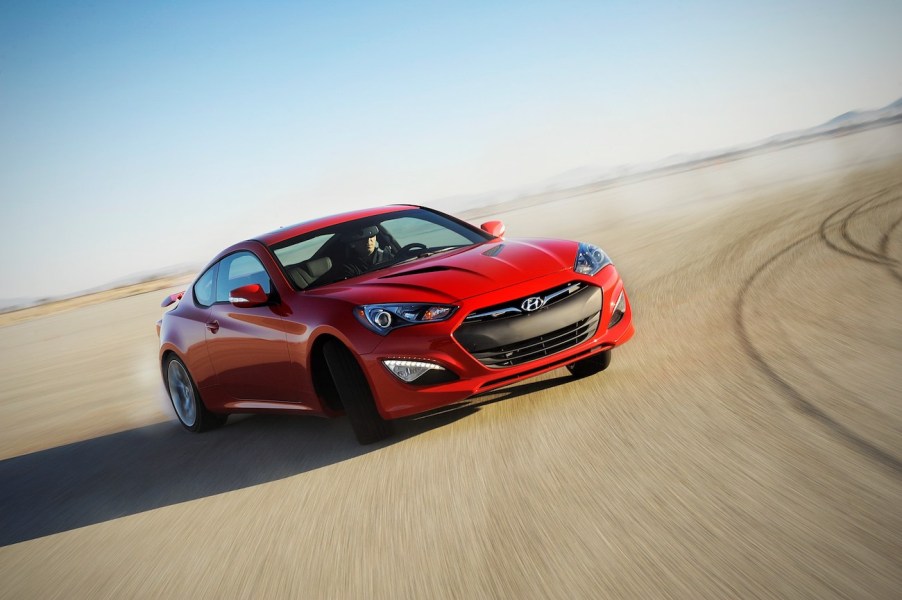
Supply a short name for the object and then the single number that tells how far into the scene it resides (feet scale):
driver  19.90
